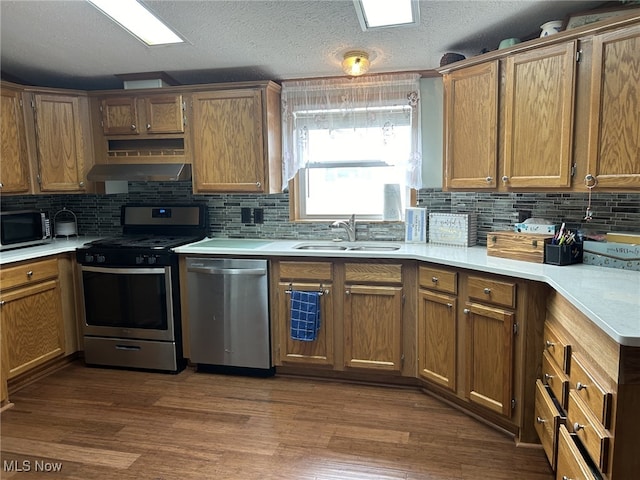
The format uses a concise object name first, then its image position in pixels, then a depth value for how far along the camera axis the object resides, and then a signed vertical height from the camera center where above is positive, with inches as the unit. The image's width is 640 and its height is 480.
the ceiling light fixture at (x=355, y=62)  113.5 +33.2
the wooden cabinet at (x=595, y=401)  55.5 -27.8
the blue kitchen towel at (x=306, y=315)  119.6 -31.1
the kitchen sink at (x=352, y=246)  124.7 -14.6
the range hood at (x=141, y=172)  132.4 +7.6
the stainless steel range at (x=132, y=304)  127.7 -30.0
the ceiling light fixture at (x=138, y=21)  92.4 +38.4
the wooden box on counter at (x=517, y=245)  96.1 -11.5
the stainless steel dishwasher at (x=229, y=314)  123.7 -32.3
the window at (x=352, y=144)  129.9 +14.8
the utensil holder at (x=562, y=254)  91.7 -12.4
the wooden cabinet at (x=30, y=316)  114.7 -31.0
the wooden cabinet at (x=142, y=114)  134.8 +24.8
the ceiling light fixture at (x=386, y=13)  89.9 +36.8
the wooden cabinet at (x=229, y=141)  130.2 +16.0
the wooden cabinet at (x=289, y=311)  120.1 -30.7
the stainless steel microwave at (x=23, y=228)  126.6 -8.4
